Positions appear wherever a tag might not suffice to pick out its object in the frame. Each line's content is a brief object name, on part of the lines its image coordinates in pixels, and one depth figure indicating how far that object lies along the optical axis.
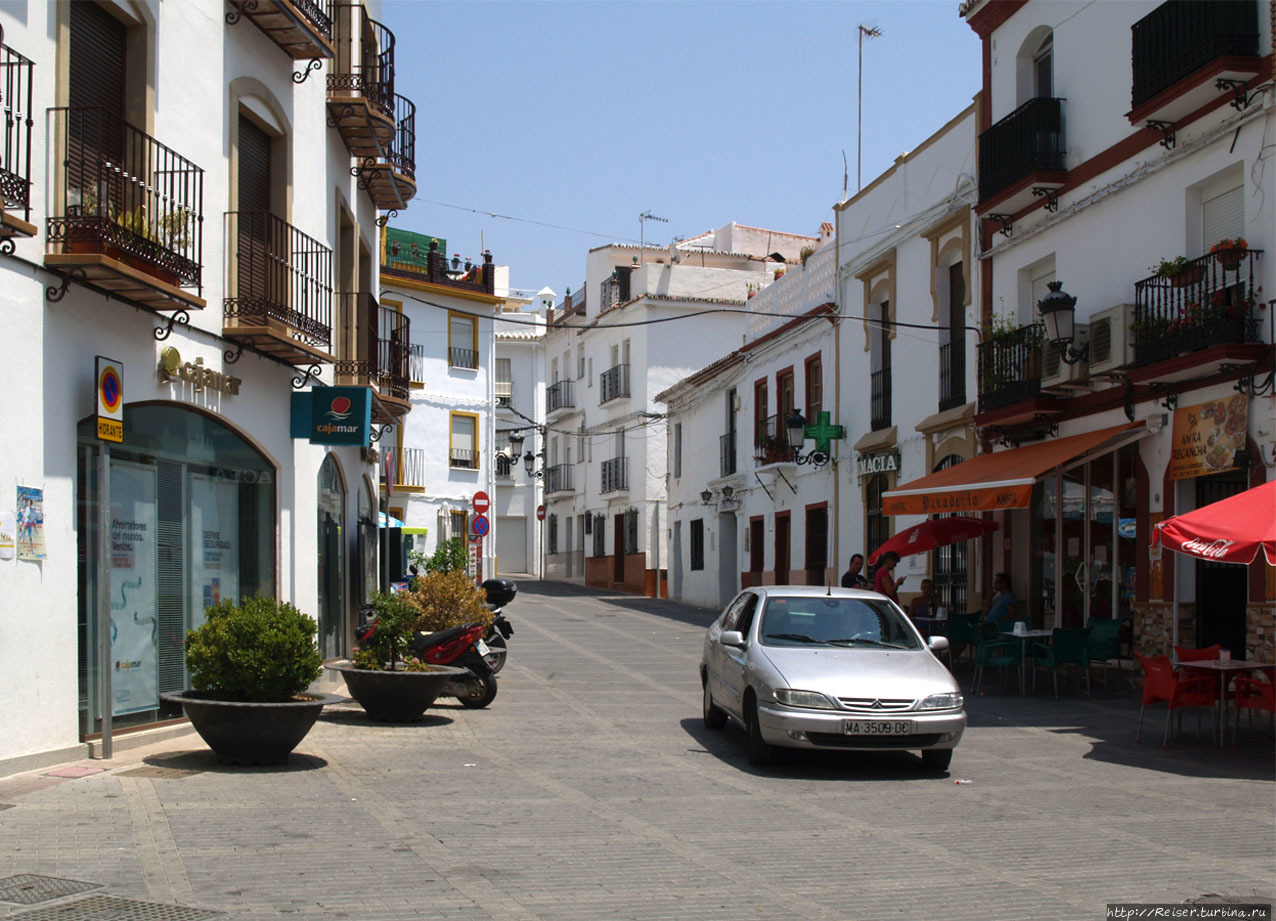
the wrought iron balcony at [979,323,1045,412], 18.94
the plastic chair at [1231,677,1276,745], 11.90
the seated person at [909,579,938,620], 20.27
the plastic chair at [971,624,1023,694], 16.34
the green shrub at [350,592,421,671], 13.83
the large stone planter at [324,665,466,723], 13.28
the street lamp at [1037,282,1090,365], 17.55
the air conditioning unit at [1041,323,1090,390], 17.64
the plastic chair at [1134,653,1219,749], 12.37
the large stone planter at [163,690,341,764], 10.12
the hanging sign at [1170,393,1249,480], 15.02
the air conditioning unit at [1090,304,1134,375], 16.59
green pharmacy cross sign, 28.27
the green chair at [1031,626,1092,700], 15.91
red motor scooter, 14.05
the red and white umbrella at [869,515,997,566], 20.06
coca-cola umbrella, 11.22
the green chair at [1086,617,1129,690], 16.22
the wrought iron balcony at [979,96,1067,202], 19.38
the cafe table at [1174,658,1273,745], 12.17
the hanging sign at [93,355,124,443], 10.30
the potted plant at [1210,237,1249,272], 14.70
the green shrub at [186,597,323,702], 10.13
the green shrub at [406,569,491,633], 14.49
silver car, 10.65
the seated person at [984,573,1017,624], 18.77
